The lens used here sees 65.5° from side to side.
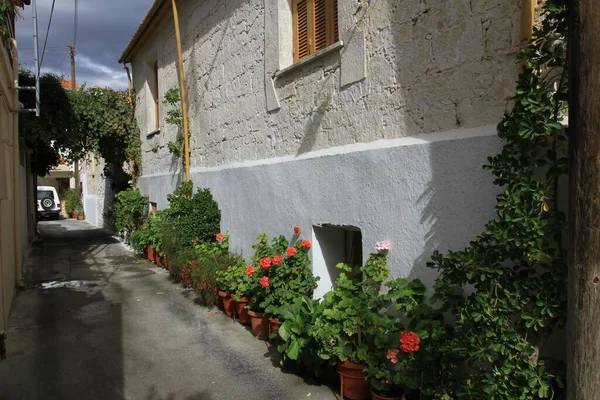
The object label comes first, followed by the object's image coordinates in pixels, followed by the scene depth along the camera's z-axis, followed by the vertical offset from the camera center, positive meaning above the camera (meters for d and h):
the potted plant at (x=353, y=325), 3.55 -1.04
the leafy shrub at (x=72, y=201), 27.12 -0.14
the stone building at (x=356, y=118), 3.14 +0.68
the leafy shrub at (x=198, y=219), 7.55 -0.38
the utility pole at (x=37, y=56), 7.22 +2.35
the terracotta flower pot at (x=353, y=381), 3.53 -1.45
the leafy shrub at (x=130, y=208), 11.71 -0.28
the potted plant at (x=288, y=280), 4.70 -0.89
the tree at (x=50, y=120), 10.70 +1.91
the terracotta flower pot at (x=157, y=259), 9.76 -1.33
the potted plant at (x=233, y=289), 5.54 -1.17
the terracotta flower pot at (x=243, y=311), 5.48 -1.39
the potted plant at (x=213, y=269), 5.88 -0.99
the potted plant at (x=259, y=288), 4.93 -1.04
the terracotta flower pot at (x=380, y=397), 3.23 -1.44
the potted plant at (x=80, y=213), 26.22 -0.82
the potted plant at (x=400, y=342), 3.06 -1.06
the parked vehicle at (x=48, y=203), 24.83 -0.20
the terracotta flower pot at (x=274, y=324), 4.66 -1.32
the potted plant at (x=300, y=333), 3.94 -1.22
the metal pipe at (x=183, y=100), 8.55 +1.79
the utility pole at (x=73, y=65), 28.65 +8.38
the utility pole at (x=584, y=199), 1.63 -0.05
